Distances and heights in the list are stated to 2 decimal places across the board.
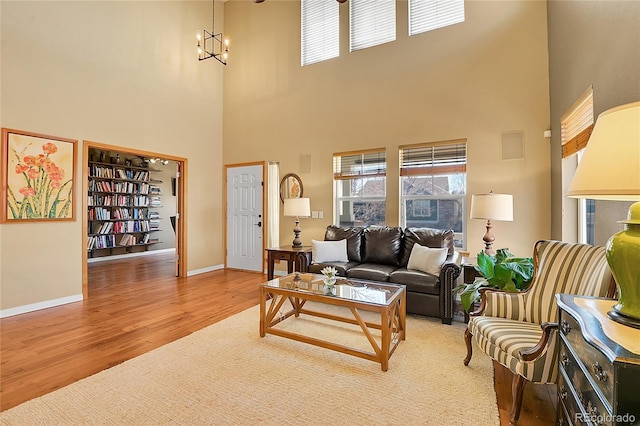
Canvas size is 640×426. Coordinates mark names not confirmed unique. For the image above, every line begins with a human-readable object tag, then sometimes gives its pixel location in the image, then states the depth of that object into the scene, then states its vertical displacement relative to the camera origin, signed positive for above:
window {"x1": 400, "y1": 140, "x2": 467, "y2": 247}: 4.07 +0.39
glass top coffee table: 2.21 -0.71
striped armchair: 1.57 -0.67
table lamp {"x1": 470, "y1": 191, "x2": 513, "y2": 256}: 3.16 +0.06
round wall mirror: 5.19 +0.48
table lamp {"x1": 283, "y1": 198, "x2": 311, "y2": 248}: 4.44 +0.09
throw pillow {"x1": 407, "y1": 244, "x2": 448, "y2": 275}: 3.24 -0.51
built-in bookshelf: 6.60 +0.19
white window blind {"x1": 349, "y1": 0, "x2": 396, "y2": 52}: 4.52 +2.96
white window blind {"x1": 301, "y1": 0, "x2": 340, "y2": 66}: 4.96 +3.10
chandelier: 5.62 +3.33
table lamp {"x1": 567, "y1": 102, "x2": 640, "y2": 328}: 0.98 +0.11
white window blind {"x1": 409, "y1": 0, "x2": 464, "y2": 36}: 4.08 +2.80
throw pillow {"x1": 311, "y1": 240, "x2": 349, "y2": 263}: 3.90 -0.50
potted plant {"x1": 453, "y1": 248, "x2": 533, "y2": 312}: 2.39 -0.52
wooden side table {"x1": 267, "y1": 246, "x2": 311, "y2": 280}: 3.93 -0.59
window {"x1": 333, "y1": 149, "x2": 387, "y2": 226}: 4.62 +0.42
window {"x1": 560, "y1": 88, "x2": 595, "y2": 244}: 2.56 +0.61
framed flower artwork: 3.36 +0.46
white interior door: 5.57 -0.07
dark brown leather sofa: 3.06 -0.63
